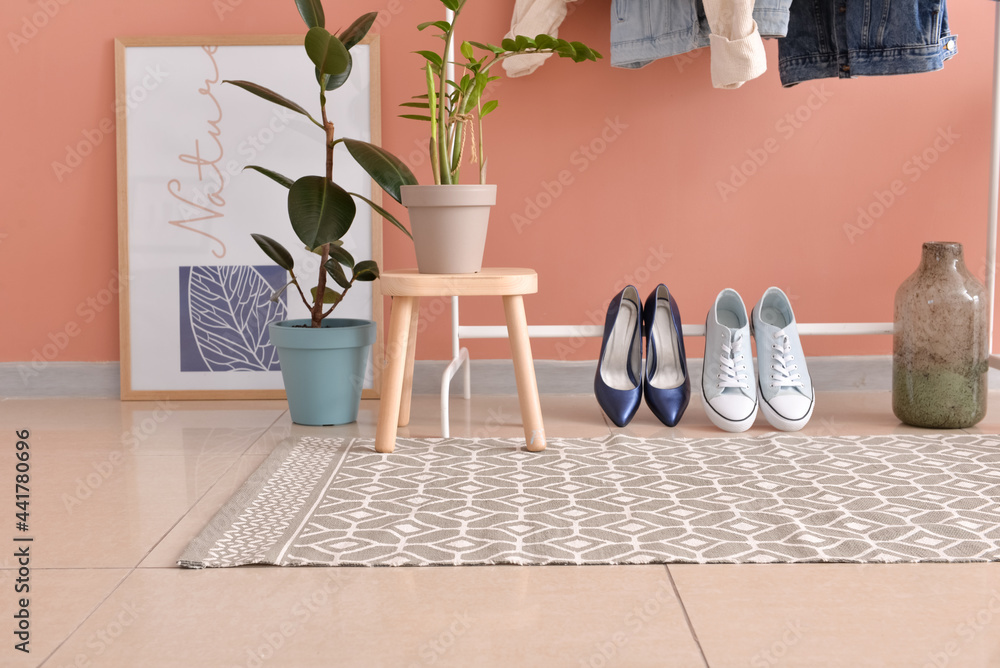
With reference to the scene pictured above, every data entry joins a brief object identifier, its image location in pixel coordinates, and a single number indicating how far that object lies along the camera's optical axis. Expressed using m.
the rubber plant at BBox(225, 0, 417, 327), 1.69
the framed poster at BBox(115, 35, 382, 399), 2.21
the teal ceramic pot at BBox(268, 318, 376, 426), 1.88
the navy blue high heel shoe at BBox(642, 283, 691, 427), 1.89
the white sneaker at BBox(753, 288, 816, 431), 1.83
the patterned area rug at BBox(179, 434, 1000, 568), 1.13
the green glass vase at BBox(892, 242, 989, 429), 1.82
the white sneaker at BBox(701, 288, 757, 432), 1.83
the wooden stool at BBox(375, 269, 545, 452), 1.63
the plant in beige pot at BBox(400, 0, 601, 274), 1.64
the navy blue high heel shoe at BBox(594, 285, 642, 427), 1.90
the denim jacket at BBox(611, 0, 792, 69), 1.85
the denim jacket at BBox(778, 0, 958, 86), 1.80
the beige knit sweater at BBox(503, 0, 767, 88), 1.63
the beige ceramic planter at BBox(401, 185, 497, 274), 1.64
